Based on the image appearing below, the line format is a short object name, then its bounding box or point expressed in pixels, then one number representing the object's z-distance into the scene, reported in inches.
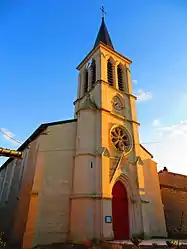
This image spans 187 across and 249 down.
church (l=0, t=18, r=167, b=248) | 440.5
